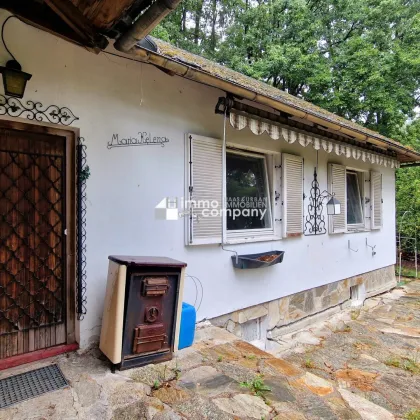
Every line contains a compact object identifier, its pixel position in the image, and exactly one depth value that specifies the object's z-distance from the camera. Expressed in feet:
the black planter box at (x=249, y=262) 15.62
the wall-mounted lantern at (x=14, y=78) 9.16
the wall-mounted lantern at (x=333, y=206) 21.20
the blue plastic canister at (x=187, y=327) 11.84
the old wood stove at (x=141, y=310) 9.59
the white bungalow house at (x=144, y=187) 10.14
